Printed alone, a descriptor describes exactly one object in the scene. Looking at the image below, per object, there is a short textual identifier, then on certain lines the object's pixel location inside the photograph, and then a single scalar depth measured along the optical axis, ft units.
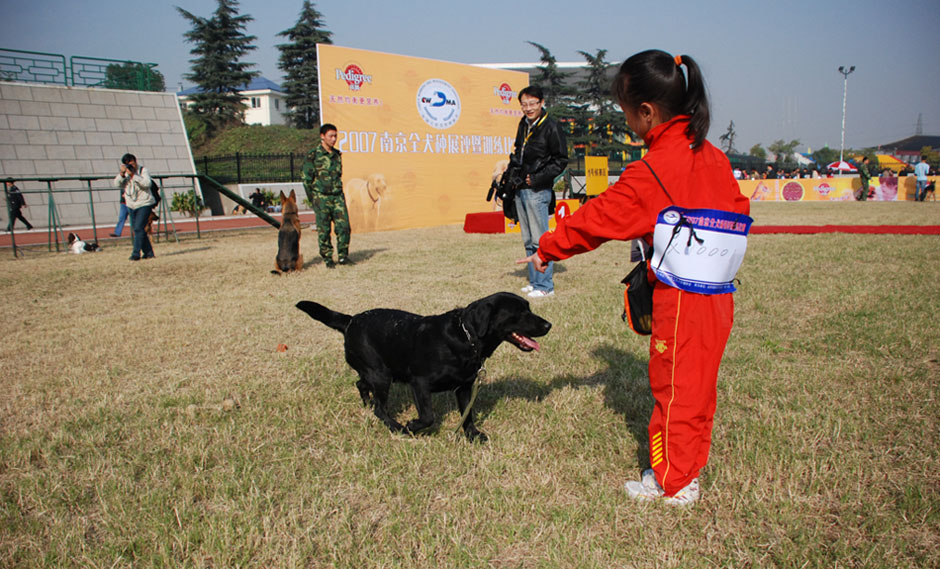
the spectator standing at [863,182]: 87.97
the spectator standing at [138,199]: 35.19
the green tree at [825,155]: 322.14
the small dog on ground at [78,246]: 39.73
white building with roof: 271.49
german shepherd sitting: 29.12
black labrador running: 9.75
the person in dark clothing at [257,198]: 80.69
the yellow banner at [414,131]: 48.24
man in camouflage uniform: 30.19
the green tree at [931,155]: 209.08
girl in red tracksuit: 7.45
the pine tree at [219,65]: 151.53
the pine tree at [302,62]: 156.35
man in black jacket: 21.01
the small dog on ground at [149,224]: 36.78
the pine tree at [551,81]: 157.99
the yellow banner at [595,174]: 46.78
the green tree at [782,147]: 362.25
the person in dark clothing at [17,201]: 53.98
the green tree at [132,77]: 78.33
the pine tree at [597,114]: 155.84
